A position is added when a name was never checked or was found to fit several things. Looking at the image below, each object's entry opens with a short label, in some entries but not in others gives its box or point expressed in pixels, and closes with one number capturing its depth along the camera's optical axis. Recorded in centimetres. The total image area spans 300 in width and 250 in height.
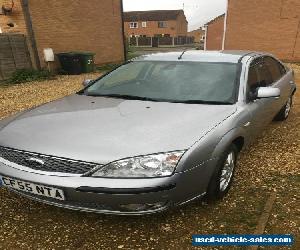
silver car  237
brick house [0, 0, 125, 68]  1214
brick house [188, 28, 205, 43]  6800
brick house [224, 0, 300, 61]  2008
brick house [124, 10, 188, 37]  6028
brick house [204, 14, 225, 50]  3084
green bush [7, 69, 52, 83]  1167
